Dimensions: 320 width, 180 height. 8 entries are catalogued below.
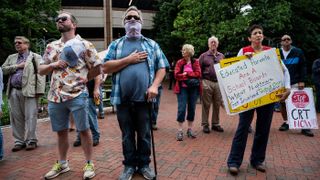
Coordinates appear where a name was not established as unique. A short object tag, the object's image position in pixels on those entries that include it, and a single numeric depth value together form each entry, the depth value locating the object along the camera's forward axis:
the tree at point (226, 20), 15.23
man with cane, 3.85
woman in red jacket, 6.42
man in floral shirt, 4.01
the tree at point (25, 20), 20.30
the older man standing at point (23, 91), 5.75
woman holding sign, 4.34
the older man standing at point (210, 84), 6.87
